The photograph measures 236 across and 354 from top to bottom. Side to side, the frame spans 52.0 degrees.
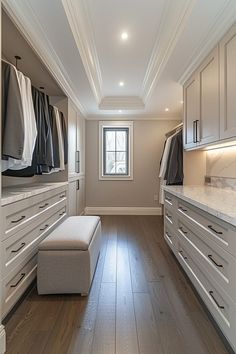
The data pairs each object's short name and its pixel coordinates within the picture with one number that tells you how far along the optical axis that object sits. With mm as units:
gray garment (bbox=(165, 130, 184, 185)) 3665
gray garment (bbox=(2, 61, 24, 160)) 1706
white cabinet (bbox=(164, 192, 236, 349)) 1356
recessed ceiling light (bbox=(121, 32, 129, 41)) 2666
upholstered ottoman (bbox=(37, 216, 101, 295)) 2039
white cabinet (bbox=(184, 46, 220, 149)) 2383
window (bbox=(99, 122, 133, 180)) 5855
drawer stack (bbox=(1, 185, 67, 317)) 1683
